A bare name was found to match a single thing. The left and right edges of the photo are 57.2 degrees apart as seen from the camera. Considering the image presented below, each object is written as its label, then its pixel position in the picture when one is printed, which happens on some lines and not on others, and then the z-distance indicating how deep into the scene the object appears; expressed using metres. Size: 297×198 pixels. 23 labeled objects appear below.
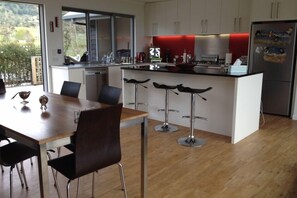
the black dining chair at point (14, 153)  2.13
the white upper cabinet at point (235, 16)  5.75
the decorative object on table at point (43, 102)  2.44
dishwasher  5.70
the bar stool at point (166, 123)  4.23
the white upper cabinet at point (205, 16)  6.21
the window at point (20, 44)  5.03
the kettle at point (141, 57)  7.21
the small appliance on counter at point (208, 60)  6.54
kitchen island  3.84
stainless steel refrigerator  5.02
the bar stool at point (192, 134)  3.73
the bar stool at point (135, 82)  4.63
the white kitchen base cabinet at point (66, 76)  5.22
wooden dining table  1.64
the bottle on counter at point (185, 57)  6.98
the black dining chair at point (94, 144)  1.77
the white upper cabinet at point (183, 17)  6.69
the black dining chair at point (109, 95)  2.65
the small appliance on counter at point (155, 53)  7.32
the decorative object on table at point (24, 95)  2.67
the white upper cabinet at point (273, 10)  4.91
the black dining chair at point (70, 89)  3.15
